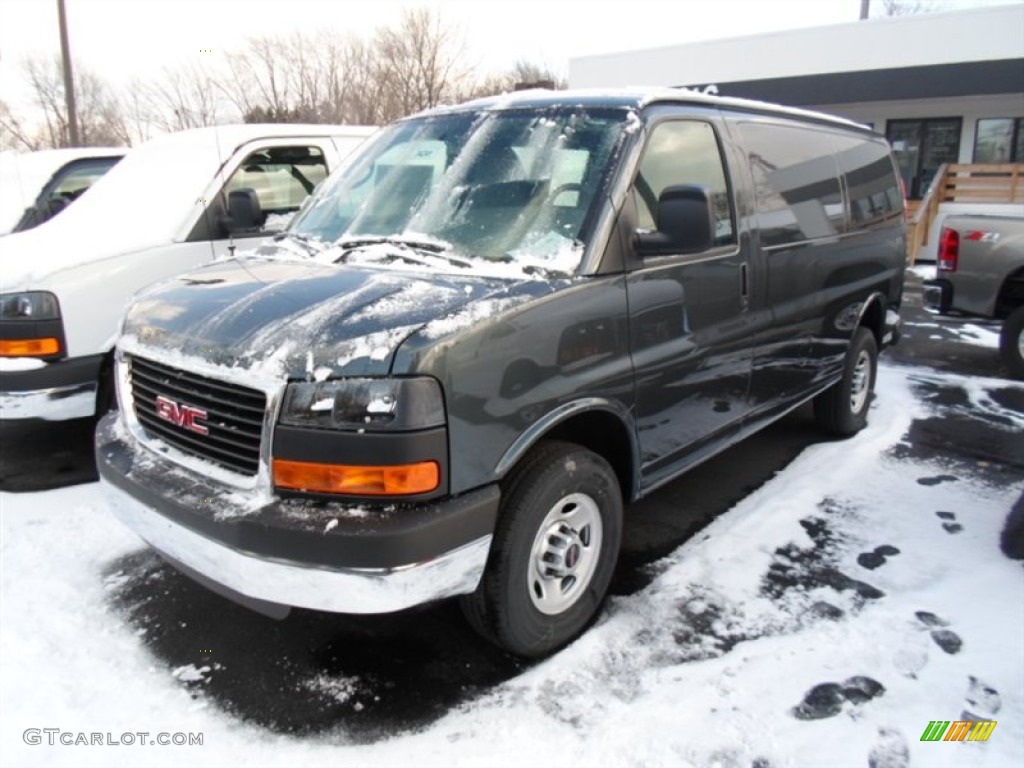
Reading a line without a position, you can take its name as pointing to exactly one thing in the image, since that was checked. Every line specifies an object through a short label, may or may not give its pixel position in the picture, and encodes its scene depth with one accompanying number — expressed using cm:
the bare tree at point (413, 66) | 3206
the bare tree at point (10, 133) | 2839
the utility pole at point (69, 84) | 1845
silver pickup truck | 736
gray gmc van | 239
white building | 1653
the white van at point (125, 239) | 454
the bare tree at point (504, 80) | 3309
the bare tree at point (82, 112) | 3306
